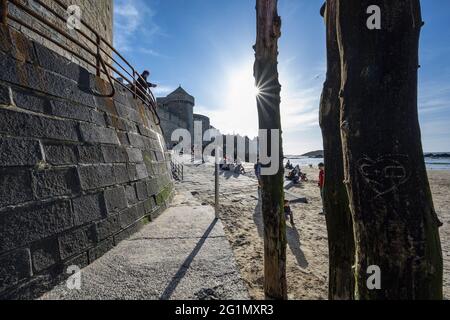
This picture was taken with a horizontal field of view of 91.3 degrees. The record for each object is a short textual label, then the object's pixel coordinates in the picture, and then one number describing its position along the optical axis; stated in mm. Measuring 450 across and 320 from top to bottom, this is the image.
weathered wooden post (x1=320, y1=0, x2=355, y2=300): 2409
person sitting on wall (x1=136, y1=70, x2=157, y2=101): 7536
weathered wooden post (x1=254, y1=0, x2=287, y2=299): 3062
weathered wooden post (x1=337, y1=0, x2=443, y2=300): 1350
